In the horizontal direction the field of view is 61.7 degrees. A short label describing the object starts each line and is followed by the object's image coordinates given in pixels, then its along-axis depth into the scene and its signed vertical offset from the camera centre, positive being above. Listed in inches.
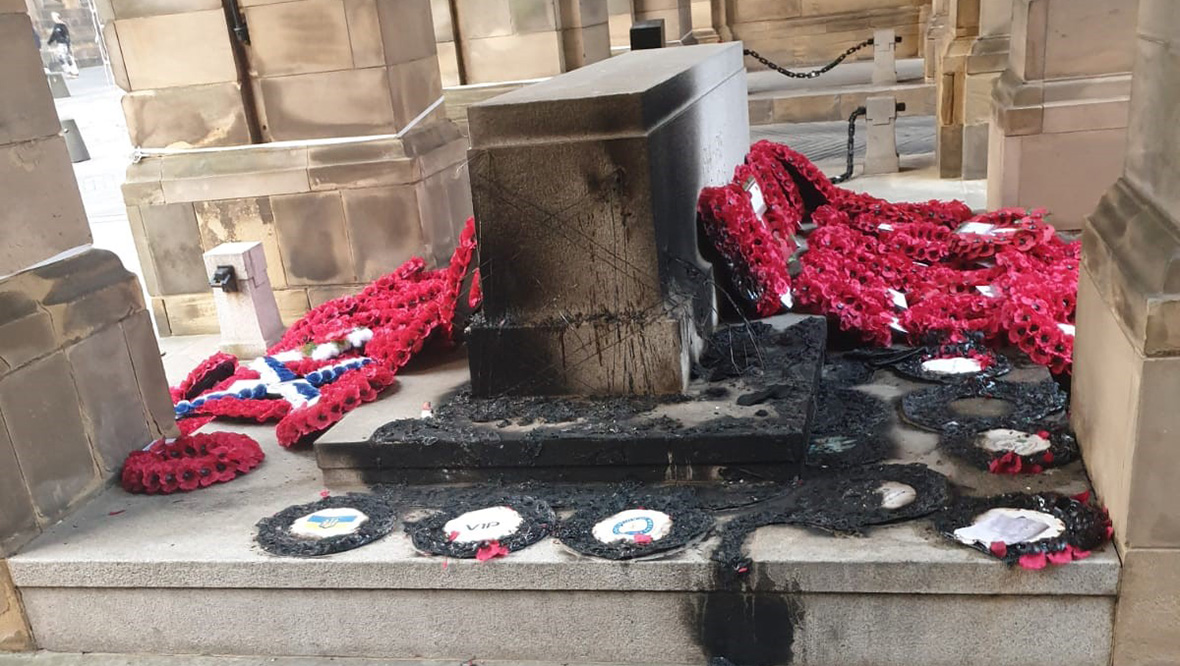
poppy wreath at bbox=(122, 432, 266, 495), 130.5 -55.5
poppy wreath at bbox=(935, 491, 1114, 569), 94.5 -55.3
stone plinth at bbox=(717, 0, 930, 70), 555.8 -34.5
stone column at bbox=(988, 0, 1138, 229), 191.9 -31.5
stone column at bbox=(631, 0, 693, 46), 503.8 -17.2
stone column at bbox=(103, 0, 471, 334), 219.0 -26.7
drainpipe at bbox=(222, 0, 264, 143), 218.8 -8.0
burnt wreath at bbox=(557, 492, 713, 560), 104.2 -56.4
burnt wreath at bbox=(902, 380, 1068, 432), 123.9 -56.4
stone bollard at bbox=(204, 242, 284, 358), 199.6 -54.2
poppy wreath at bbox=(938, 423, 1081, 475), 111.4 -55.8
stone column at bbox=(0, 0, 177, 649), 119.0 -35.0
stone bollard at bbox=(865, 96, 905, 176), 319.3 -55.2
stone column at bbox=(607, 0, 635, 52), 492.1 -18.1
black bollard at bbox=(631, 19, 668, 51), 280.8 -15.0
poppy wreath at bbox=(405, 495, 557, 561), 106.8 -56.4
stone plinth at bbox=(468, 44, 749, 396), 125.0 -31.6
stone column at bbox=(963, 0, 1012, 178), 281.3 -35.1
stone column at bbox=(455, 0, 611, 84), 354.6 -15.8
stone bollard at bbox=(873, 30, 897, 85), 443.5 -43.8
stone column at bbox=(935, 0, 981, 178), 299.3 -39.3
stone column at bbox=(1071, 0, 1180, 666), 87.0 -36.6
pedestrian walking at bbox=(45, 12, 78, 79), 949.2 -9.7
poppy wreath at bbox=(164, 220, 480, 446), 144.2 -55.2
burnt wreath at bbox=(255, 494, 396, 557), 111.2 -56.7
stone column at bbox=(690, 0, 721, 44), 550.2 -25.7
